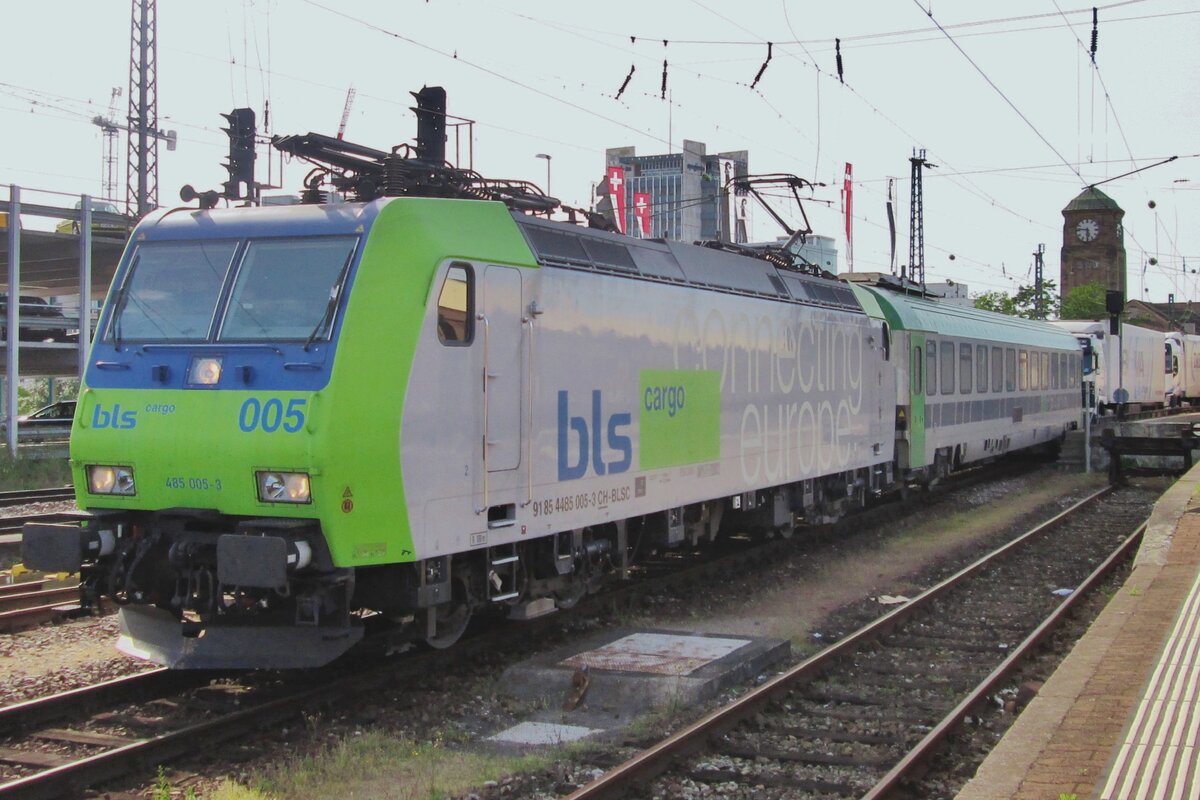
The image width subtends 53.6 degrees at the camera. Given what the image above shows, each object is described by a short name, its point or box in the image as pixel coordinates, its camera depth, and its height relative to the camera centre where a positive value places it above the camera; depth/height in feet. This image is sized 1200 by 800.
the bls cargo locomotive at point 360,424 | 24.14 -0.32
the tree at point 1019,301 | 224.33 +21.08
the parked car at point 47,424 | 99.35 -1.25
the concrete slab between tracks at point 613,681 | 25.43 -6.26
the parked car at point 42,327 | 100.12 +7.17
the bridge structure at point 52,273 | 76.84 +11.79
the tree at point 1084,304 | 244.63 +22.19
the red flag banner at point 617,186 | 134.51 +25.55
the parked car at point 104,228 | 89.29 +14.79
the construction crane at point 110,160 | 145.36 +37.88
